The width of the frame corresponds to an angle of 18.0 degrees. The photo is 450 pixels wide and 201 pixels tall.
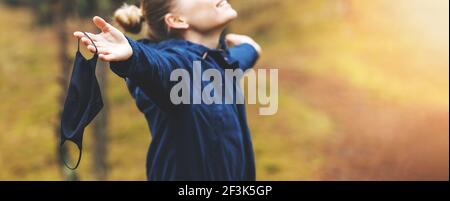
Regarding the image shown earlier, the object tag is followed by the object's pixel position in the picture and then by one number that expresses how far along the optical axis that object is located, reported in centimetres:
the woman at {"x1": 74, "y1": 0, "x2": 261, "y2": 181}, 466
